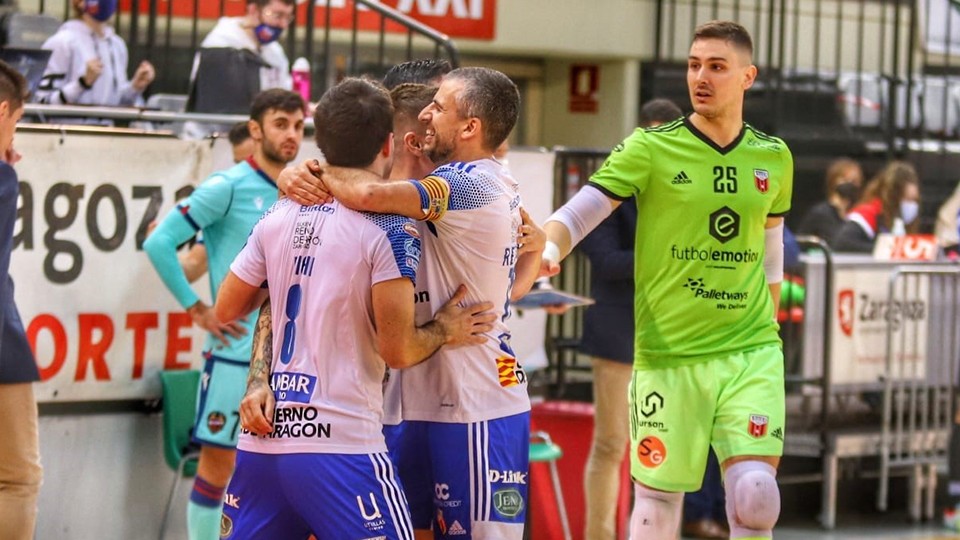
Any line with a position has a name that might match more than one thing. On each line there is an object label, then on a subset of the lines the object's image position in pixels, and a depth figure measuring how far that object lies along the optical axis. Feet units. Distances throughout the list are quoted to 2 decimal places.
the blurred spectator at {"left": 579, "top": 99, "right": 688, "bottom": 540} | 52.80
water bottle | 61.00
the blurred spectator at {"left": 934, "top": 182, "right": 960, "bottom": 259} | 80.48
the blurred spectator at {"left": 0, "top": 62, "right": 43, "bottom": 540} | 40.14
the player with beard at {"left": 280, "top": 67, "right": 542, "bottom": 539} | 31.78
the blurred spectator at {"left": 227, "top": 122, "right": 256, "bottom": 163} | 51.31
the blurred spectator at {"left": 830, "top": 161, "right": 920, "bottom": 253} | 77.82
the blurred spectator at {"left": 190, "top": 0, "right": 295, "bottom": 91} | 63.21
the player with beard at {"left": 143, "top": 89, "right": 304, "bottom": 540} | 47.65
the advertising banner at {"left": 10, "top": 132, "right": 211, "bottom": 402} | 49.08
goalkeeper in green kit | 38.70
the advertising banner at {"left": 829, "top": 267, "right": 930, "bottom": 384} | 66.33
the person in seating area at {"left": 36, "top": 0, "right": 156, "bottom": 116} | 61.57
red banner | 93.56
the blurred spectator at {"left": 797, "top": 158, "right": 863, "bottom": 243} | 80.94
